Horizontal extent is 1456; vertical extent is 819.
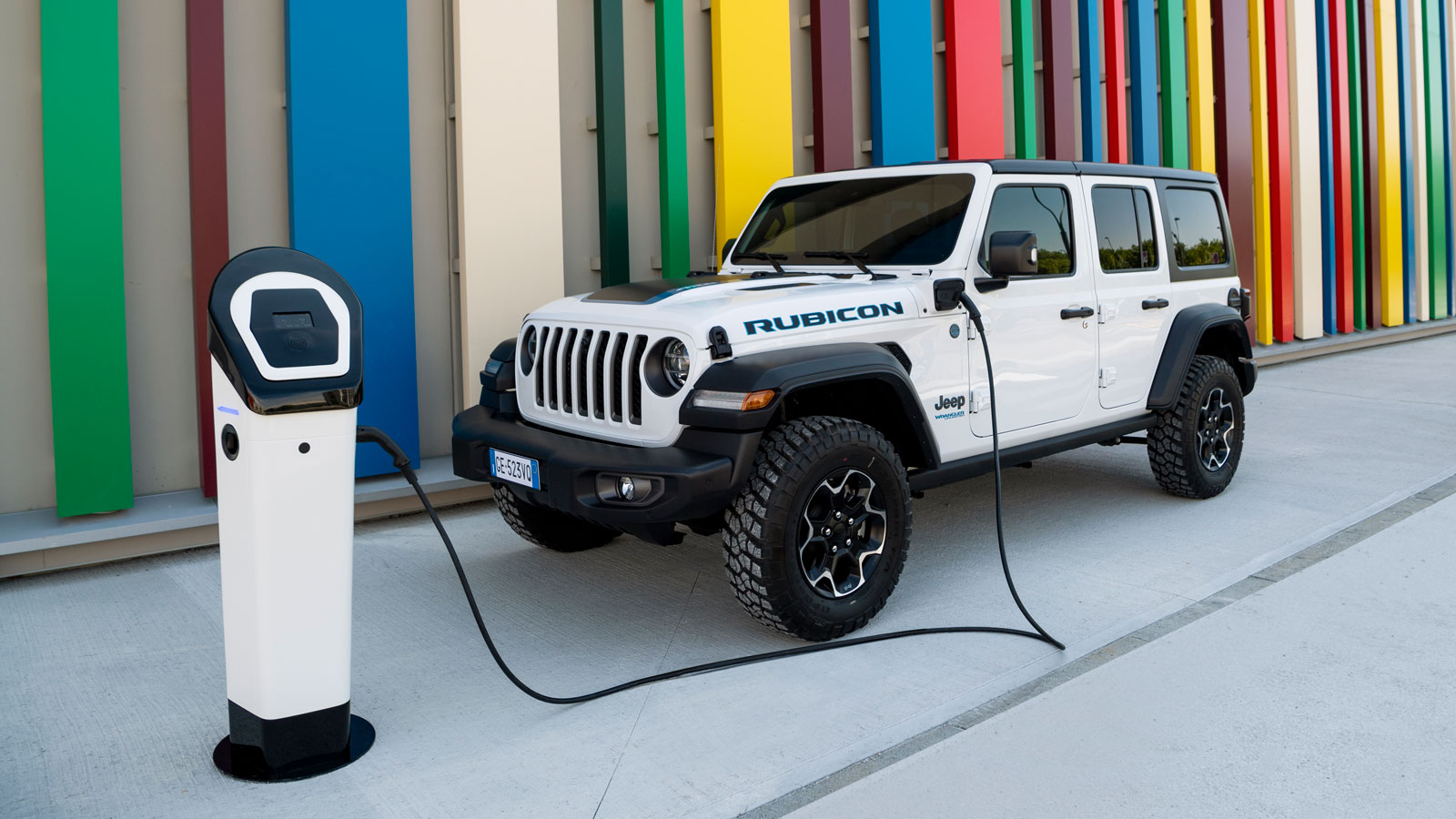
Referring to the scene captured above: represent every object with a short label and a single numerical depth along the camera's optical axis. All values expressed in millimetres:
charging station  2789
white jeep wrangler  3658
